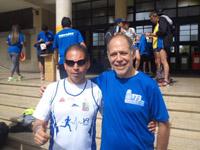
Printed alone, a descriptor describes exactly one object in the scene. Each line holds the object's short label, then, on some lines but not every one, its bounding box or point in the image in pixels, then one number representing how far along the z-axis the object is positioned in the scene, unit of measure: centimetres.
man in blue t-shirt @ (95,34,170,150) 111
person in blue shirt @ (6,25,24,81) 491
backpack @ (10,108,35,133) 316
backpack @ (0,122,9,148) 294
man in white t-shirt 117
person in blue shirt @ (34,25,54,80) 469
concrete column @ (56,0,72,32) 444
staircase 245
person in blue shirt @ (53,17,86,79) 312
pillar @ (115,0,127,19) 656
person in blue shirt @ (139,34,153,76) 467
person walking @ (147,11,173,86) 342
